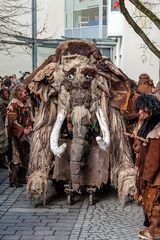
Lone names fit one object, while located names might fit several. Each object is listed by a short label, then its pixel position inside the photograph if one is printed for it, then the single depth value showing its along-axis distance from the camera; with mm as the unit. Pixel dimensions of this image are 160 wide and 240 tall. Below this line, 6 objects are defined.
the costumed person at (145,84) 8631
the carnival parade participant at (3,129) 9169
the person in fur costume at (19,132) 8141
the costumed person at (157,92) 6054
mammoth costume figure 6946
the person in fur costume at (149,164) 5334
